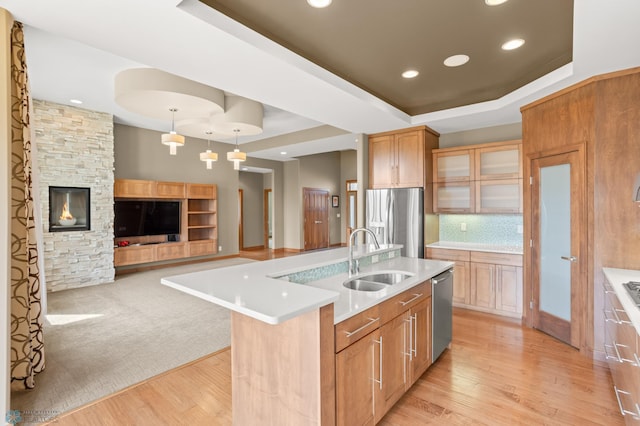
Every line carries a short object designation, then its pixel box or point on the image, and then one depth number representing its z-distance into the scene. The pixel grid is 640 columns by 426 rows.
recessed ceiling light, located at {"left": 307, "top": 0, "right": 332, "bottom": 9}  2.21
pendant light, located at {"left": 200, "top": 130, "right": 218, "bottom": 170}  6.04
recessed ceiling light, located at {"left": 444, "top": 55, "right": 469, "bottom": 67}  3.06
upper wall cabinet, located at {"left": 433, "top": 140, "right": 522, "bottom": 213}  4.27
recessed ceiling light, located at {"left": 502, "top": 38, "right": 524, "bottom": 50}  2.73
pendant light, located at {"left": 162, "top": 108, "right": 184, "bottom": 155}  4.86
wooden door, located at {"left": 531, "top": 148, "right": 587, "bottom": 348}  3.08
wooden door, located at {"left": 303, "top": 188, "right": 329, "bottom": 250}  9.66
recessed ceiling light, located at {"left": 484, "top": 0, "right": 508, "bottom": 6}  2.20
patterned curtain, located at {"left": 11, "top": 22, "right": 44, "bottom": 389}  2.24
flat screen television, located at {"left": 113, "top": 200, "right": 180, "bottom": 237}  6.51
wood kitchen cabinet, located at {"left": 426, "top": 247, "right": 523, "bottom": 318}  3.97
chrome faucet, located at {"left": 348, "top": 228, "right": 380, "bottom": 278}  2.52
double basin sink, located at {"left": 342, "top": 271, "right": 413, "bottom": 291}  2.46
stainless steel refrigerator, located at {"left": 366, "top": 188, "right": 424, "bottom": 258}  4.75
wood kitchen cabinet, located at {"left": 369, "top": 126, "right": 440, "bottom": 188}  4.79
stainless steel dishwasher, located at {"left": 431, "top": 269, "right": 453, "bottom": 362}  2.68
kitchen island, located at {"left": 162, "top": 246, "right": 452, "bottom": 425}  1.47
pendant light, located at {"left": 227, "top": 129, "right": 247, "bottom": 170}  6.08
